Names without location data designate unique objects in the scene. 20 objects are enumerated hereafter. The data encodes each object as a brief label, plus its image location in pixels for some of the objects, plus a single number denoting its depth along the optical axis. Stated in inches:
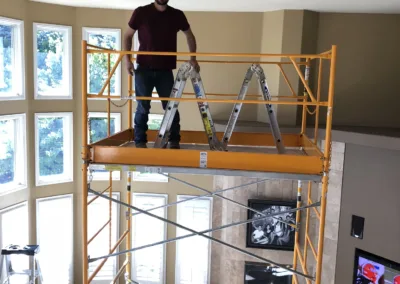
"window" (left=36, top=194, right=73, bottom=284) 308.7
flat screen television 208.8
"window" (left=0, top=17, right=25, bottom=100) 270.4
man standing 132.0
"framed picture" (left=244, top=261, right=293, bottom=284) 272.5
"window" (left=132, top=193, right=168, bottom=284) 321.4
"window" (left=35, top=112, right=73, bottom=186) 304.0
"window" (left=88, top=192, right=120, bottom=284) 322.7
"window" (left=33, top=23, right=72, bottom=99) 292.7
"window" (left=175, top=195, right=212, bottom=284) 316.8
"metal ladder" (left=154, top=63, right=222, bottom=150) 124.3
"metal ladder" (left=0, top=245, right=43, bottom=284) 242.5
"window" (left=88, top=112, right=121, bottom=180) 316.2
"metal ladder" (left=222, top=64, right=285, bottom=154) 133.0
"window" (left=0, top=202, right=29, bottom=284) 276.8
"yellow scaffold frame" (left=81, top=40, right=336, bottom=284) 109.5
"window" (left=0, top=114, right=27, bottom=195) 279.3
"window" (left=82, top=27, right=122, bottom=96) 307.1
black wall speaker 219.3
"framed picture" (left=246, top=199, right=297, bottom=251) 260.4
